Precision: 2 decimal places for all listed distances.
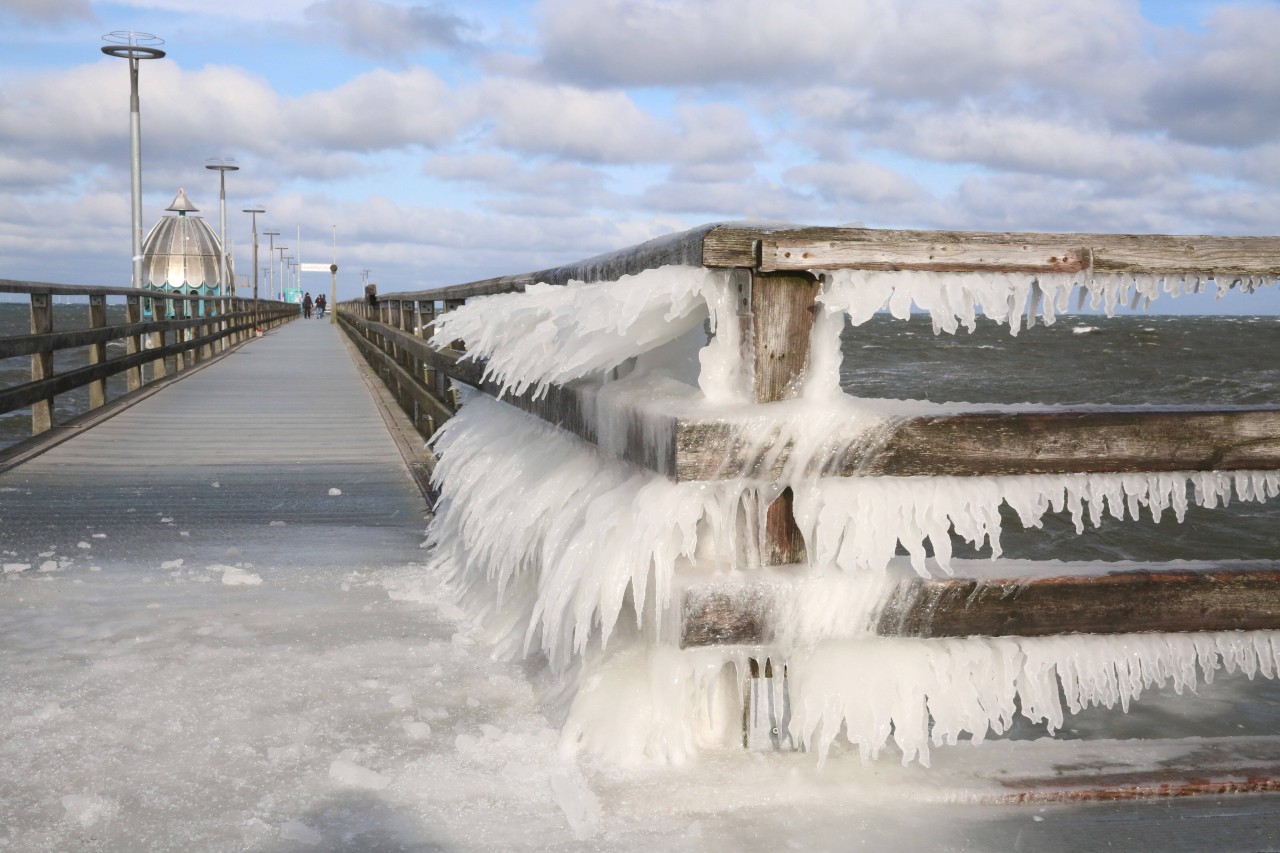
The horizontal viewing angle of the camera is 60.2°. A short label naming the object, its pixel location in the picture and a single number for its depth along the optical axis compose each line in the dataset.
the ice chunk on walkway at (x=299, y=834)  2.02
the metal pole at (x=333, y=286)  70.81
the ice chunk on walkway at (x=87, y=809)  2.11
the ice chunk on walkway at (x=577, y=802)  2.07
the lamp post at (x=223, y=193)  53.13
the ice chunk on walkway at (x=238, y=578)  4.12
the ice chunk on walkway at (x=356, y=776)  2.27
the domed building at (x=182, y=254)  127.62
